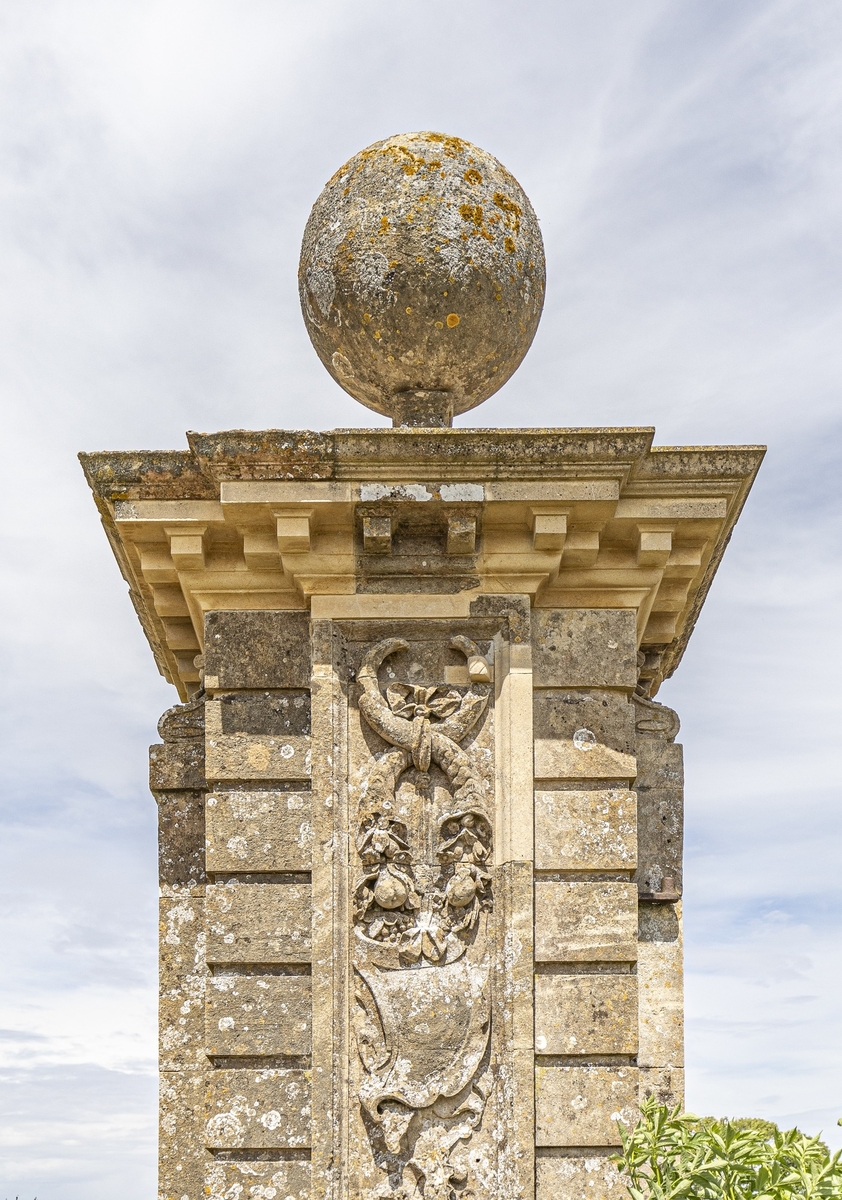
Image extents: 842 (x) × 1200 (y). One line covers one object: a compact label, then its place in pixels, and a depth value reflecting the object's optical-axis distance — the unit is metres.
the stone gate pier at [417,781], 5.97
